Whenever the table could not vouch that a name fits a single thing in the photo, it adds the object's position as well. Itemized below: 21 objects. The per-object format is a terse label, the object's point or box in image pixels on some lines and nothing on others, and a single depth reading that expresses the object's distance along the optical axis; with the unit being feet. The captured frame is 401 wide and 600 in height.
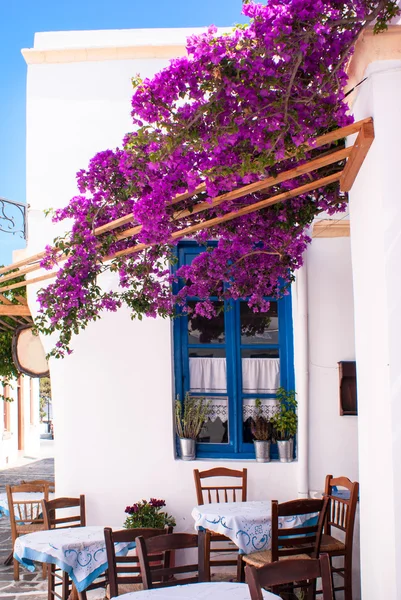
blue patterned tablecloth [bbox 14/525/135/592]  15.34
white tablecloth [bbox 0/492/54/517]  25.27
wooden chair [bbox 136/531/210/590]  12.21
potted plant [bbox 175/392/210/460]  21.22
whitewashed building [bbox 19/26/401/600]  20.59
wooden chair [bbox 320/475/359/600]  16.97
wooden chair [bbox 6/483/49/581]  23.57
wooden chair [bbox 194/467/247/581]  19.54
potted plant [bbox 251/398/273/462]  20.97
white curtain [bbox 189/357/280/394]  21.74
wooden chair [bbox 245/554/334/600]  9.20
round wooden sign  27.48
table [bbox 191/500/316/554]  16.49
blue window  21.63
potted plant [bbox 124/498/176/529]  19.86
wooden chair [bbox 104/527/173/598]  12.94
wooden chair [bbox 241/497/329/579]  15.38
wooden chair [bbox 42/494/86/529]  19.06
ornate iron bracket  21.99
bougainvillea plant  8.87
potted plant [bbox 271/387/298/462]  20.81
